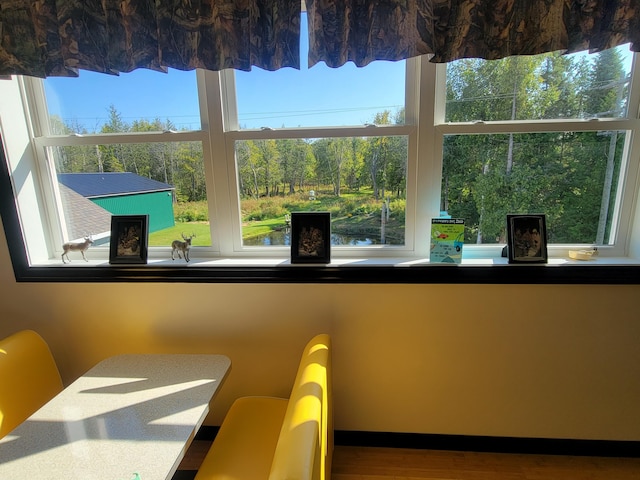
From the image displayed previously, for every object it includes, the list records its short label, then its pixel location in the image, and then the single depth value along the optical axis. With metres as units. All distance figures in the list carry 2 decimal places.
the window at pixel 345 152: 1.31
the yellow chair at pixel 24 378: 1.09
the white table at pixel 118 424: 0.78
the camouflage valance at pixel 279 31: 1.07
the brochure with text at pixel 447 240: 1.30
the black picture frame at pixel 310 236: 1.39
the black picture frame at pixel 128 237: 1.44
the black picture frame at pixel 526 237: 1.32
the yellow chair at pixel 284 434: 0.65
